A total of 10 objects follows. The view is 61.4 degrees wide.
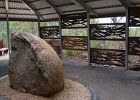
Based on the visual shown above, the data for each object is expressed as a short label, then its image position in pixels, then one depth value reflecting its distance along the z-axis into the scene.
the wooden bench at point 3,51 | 6.49
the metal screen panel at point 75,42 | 4.83
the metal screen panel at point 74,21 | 4.78
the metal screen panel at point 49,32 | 5.51
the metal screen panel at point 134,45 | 3.90
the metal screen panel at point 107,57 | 4.20
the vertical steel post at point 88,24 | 4.58
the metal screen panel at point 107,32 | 4.15
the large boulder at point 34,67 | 2.22
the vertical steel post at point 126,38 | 3.93
